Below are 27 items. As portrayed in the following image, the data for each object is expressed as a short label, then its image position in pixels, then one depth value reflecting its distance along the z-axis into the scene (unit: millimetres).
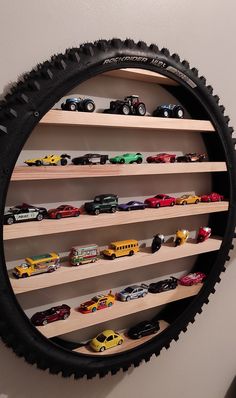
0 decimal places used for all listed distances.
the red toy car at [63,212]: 668
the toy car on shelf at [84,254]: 707
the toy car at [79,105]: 657
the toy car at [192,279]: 904
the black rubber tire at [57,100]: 599
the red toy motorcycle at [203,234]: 897
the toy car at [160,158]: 793
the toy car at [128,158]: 734
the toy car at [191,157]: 841
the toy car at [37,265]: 655
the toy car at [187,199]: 846
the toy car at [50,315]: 690
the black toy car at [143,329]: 832
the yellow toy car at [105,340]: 773
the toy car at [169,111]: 795
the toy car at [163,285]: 845
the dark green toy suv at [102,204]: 713
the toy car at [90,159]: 683
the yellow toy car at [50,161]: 634
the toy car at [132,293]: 793
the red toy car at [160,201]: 801
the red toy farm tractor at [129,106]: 716
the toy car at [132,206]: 755
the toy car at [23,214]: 622
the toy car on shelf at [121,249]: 750
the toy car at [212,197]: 895
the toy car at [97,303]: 738
